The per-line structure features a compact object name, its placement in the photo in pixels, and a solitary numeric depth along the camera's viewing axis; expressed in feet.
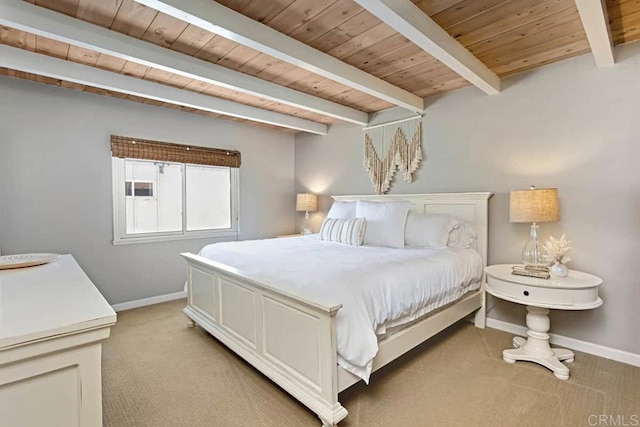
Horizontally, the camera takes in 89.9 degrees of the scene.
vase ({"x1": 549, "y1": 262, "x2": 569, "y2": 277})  7.70
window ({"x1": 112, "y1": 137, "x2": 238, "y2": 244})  12.10
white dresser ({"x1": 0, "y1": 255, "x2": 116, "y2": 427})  2.63
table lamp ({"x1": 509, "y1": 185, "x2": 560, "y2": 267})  7.89
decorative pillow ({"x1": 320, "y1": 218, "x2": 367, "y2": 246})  10.66
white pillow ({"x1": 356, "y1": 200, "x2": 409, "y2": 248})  10.21
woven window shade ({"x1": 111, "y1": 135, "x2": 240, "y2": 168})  11.75
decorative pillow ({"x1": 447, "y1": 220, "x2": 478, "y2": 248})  10.01
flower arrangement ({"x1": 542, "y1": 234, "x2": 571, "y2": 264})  7.88
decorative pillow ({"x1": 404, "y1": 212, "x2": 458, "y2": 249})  9.66
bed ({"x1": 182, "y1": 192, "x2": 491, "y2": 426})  5.50
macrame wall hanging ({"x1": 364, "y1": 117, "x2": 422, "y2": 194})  11.97
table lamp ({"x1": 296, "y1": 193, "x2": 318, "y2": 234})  15.69
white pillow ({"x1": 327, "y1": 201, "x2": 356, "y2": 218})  12.20
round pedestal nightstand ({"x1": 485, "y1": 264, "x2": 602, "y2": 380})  7.07
